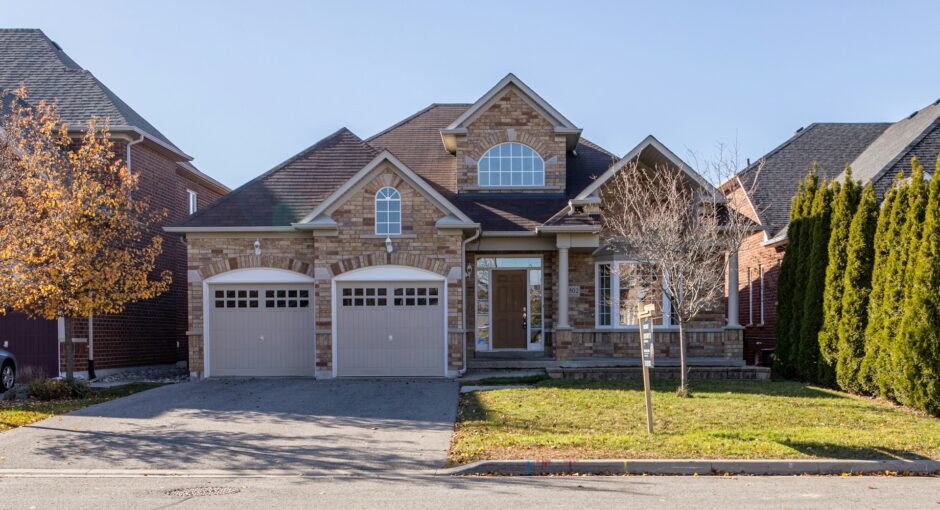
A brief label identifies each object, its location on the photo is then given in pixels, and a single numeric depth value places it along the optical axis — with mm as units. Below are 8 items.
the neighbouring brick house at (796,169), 20875
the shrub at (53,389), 15250
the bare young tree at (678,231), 14414
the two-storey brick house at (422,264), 17938
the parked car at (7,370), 16688
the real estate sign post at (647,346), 10773
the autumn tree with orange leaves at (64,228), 13727
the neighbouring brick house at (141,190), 19109
